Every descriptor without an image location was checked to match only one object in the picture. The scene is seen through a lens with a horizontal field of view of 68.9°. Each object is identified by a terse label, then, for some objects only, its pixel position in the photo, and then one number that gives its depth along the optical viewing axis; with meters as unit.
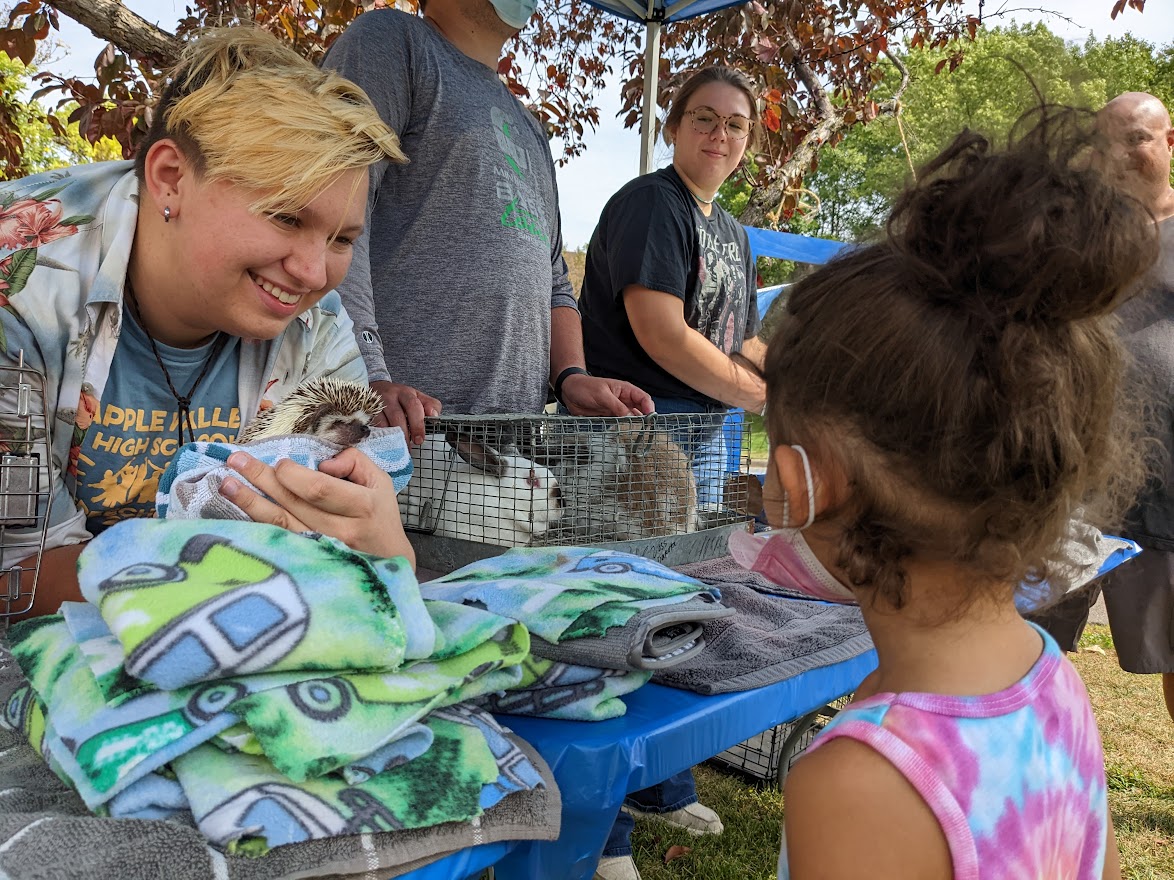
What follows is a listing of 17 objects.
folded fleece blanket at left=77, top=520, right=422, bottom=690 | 0.79
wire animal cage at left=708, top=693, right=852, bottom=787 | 3.11
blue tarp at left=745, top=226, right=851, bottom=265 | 4.71
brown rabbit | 1.80
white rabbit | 1.74
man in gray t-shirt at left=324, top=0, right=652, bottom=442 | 2.16
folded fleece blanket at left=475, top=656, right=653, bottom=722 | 1.09
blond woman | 1.30
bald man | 2.92
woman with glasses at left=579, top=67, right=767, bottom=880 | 2.47
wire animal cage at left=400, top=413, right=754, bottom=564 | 1.75
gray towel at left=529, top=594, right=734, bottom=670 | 1.08
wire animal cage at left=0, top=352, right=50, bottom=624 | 1.13
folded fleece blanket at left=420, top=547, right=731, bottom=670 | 1.10
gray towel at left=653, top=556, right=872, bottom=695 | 1.22
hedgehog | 1.33
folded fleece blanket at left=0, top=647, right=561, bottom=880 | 0.69
